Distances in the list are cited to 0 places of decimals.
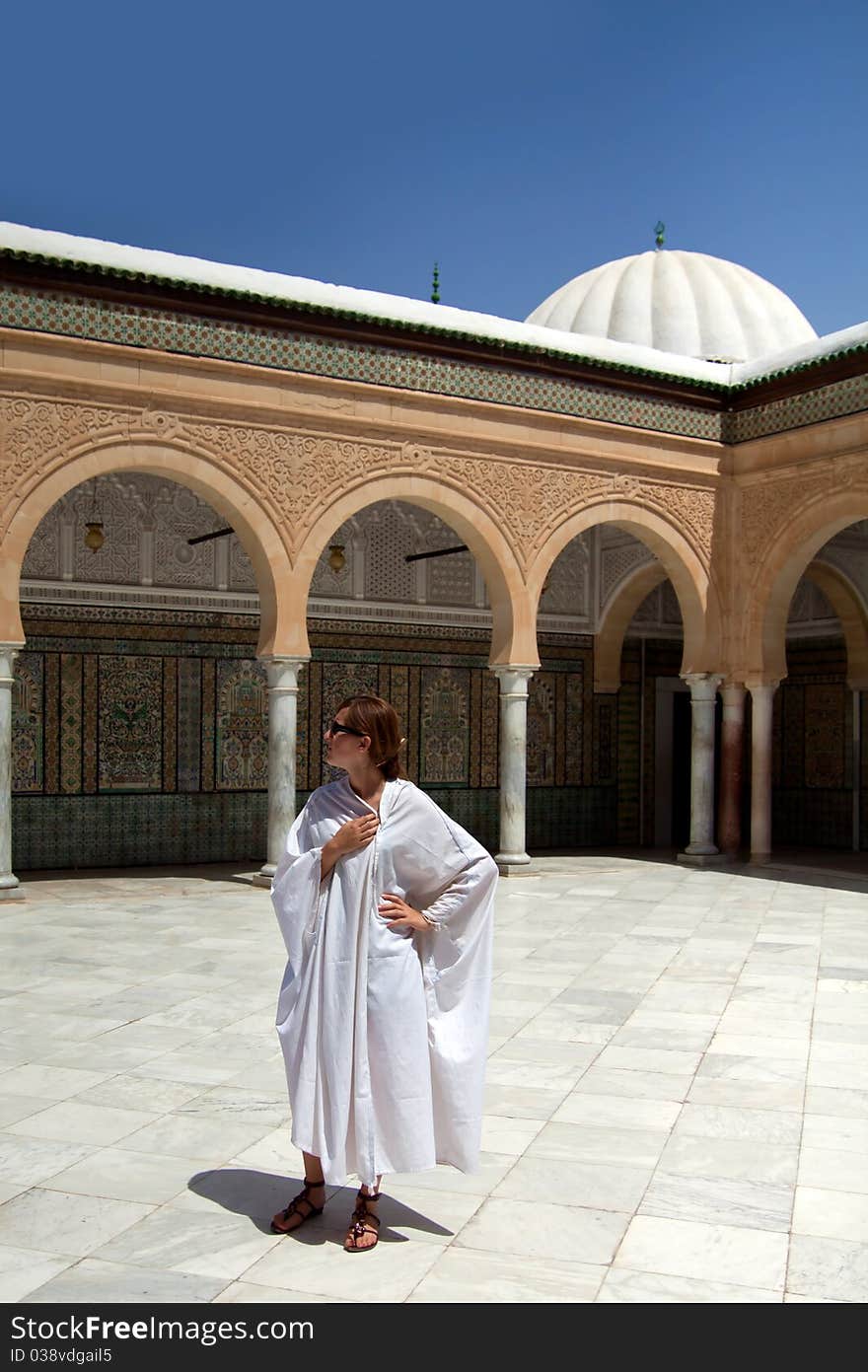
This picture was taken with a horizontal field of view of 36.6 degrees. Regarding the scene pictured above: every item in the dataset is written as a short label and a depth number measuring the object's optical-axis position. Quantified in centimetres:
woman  284
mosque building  879
